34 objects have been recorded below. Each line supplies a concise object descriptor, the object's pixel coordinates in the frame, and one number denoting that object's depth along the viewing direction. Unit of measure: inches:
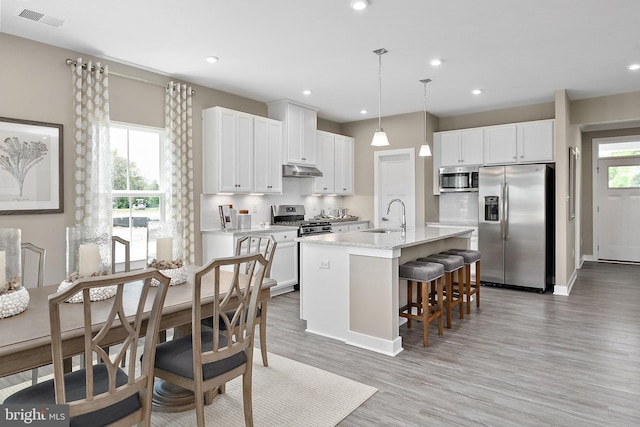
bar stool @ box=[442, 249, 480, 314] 172.6
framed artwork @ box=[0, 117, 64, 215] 133.0
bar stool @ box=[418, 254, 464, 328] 153.8
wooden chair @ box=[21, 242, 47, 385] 132.7
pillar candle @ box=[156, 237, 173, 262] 95.2
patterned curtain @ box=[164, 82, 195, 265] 179.5
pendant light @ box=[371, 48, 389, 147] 152.7
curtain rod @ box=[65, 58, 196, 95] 147.5
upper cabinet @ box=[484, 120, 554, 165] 225.5
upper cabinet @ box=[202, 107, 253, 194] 191.3
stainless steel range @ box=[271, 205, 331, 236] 226.9
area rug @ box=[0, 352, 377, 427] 91.0
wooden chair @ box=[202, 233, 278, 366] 111.3
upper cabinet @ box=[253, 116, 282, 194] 210.4
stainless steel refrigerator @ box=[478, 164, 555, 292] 213.2
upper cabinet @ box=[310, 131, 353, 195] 261.1
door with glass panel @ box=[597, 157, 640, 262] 298.5
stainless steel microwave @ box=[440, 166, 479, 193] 251.5
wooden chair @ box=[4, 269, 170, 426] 54.6
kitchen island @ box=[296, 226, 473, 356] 129.8
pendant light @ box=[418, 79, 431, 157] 181.8
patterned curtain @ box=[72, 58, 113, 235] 148.9
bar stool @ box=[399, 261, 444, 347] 136.1
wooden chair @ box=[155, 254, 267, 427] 74.7
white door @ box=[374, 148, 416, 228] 265.6
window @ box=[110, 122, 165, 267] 166.9
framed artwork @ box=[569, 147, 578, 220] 232.5
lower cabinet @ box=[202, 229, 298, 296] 187.5
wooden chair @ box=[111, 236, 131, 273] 111.0
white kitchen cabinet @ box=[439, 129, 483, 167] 249.9
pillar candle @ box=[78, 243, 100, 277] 80.4
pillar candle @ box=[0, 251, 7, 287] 69.9
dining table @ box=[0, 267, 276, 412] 57.7
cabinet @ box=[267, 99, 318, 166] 228.5
